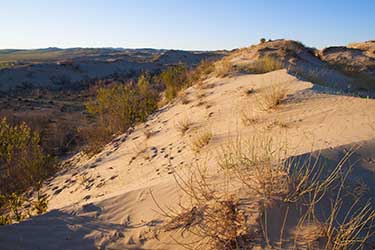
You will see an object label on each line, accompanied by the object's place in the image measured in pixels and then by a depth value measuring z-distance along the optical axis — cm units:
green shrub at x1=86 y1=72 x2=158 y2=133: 1062
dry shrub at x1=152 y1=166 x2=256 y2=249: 296
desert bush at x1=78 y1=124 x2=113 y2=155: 930
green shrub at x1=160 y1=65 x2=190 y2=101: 1243
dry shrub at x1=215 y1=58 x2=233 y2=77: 1119
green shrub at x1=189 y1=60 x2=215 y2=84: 1285
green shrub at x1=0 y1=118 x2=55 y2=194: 690
